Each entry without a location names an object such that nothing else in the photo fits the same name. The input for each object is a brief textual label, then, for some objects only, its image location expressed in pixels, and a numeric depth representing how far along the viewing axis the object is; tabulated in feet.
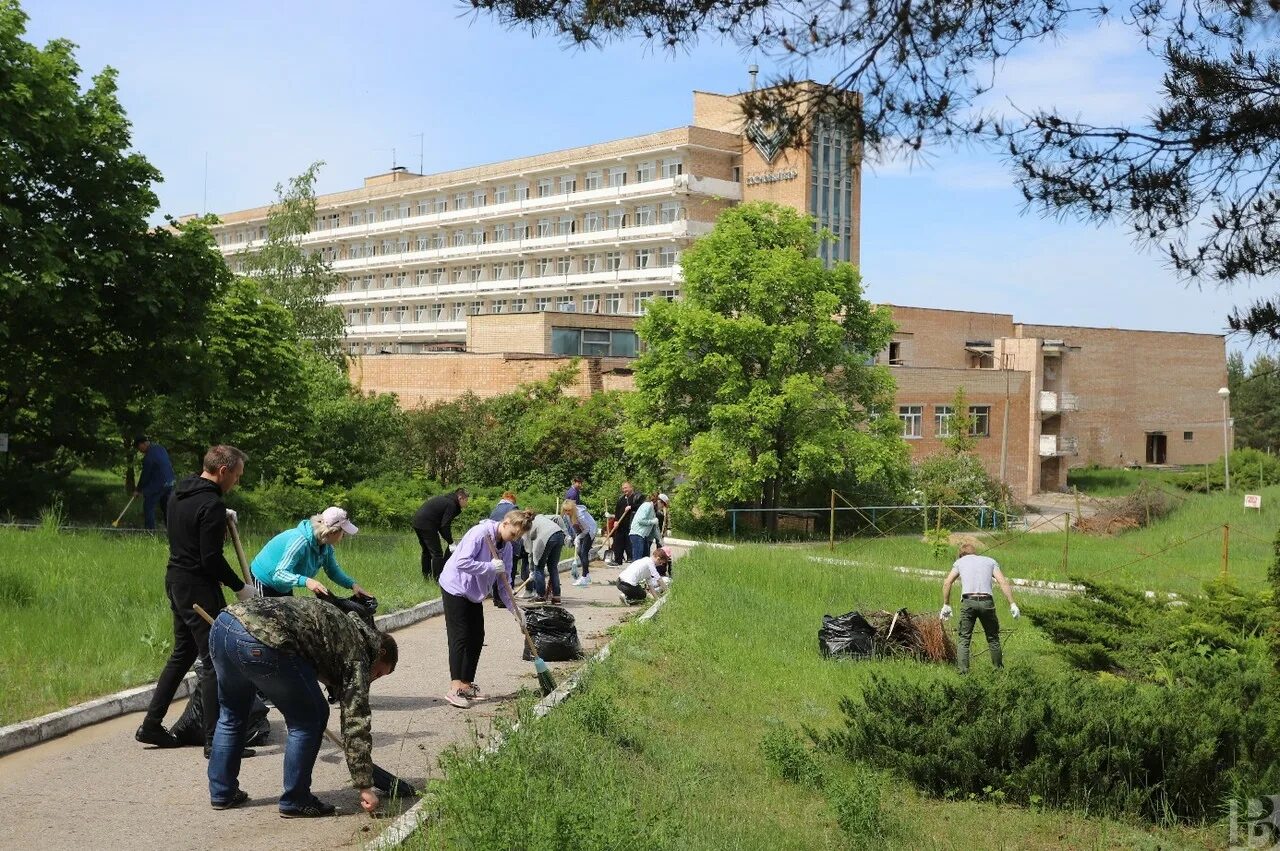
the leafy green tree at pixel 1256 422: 321.93
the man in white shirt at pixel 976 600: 44.11
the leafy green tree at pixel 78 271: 75.10
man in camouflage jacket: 21.52
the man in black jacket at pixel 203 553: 25.98
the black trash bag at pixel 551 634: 42.22
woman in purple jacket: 34.22
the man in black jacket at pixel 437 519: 54.90
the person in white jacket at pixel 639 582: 63.36
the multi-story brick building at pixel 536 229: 233.55
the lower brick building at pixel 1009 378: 185.47
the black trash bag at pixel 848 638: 46.96
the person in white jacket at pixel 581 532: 74.95
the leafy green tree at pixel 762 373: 135.85
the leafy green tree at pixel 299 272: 187.11
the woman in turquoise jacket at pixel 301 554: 29.53
